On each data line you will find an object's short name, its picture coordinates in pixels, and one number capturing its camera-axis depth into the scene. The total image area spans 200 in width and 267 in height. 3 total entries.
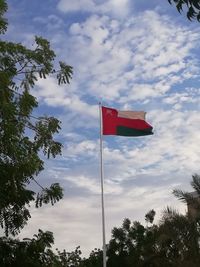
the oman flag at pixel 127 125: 11.85
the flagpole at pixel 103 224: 11.38
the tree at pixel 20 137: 7.53
